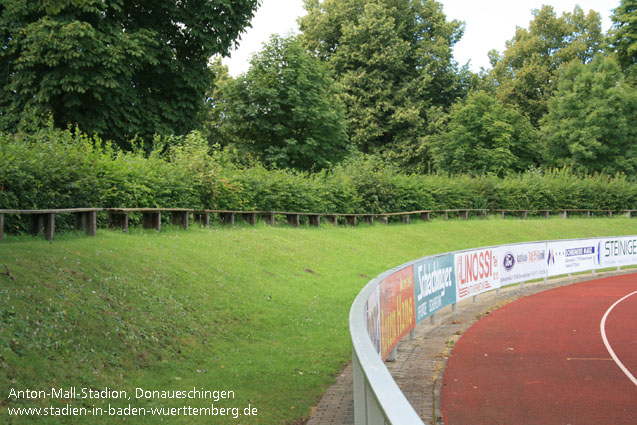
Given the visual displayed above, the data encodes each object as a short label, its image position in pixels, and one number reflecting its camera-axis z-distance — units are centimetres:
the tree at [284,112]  4259
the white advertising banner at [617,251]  2980
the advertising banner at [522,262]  2233
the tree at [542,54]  7138
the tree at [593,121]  6291
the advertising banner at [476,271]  1836
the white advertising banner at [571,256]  2630
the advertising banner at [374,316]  860
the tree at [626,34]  6756
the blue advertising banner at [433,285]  1433
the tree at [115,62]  2262
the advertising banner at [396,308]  1045
